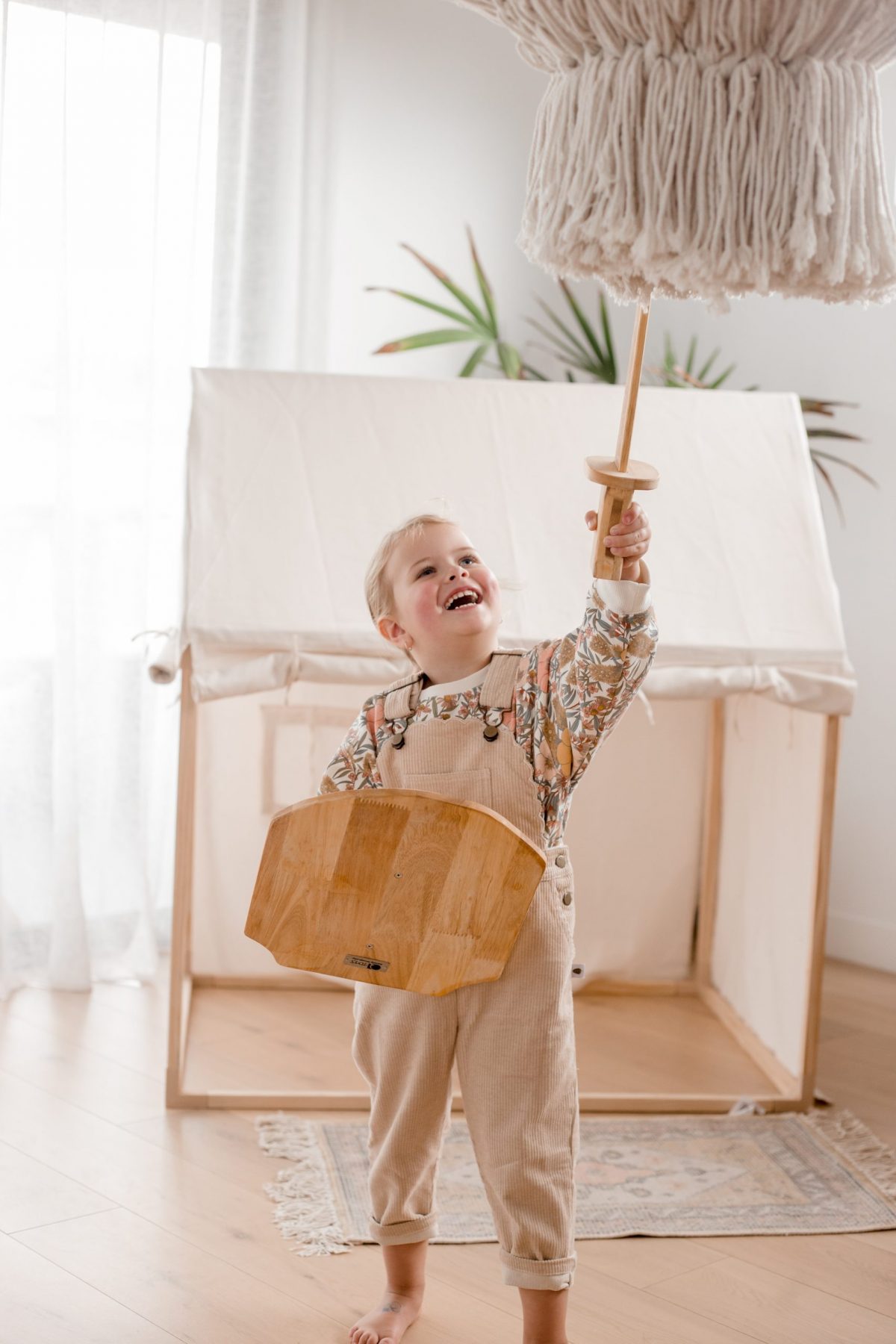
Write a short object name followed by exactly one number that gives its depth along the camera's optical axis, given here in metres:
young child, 1.53
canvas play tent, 2.33
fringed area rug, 1.98
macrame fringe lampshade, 1.05
